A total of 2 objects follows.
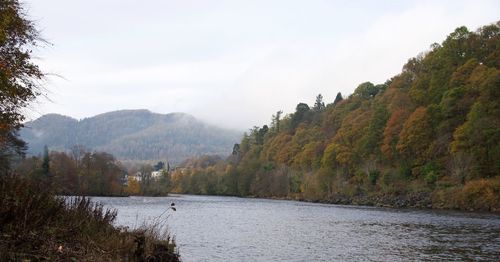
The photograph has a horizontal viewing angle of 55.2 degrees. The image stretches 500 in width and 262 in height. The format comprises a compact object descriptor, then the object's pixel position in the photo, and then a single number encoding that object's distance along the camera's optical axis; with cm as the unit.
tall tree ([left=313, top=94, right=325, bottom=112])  19205
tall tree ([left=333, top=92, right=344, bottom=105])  17642
